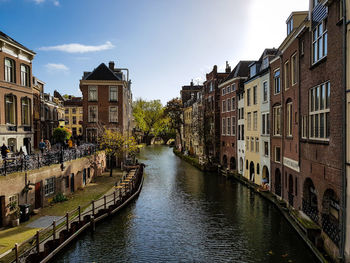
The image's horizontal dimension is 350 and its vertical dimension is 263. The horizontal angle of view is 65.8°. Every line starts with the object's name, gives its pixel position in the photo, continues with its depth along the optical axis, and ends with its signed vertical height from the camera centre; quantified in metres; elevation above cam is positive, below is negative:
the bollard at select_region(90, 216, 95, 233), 17.91 -6.21
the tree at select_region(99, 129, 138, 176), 35.19 -1.68
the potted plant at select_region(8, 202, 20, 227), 16.45 -5.13
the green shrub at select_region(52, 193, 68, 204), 21.91 -5.57
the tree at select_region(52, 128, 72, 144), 30.72 -0.52
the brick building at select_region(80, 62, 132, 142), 41.88 +4.40
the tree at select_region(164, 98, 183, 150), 77.19 +5.42
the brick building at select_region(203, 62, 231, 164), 49.45 +1.48
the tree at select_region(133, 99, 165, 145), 97.50 +5.38
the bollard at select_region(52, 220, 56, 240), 14.28 -5.29
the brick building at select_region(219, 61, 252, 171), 40.66 +2.66
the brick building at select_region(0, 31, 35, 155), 22.90 +3.32
